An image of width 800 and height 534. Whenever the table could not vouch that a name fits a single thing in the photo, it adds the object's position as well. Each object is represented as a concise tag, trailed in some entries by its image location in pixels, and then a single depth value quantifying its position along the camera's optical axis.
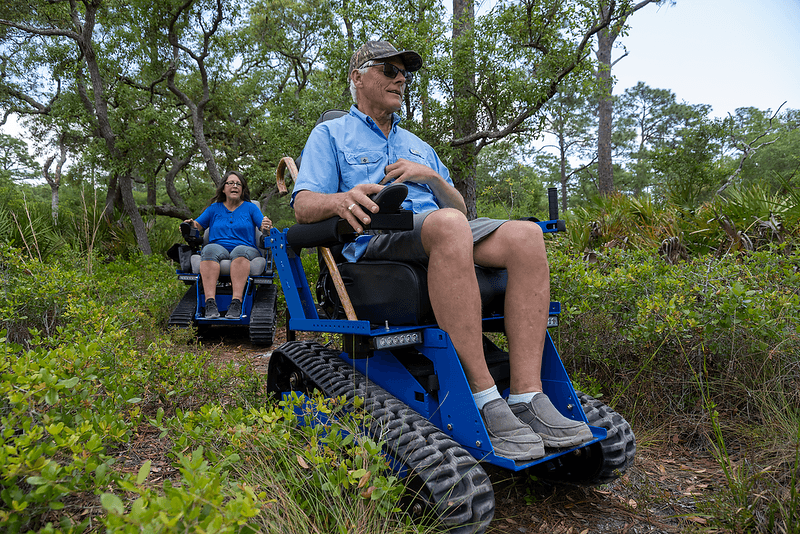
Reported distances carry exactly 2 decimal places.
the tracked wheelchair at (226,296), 5.05
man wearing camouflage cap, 1.74
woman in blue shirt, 5.16
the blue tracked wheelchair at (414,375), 1.55
